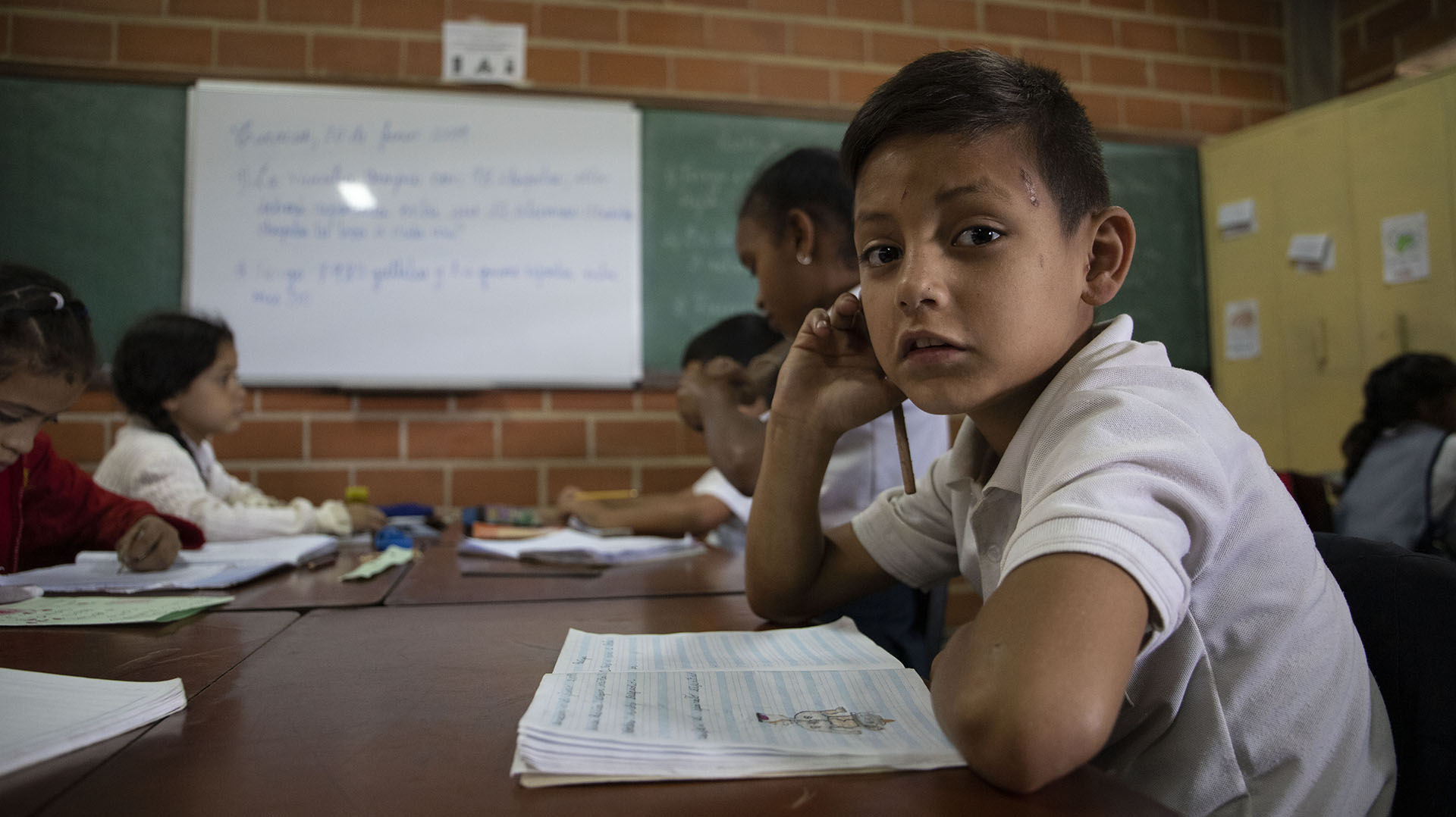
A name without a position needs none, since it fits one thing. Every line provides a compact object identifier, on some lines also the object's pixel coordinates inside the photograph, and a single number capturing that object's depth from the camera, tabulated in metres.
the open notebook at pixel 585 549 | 1.36
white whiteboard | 2.51
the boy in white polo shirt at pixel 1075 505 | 0.48
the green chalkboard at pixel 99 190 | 2.42
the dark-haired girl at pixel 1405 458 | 2.25
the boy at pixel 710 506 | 1.74
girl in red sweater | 1.19
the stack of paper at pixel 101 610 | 0.85
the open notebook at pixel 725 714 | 0.46
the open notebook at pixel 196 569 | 1.06
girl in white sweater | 1.78
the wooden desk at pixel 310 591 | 1.00
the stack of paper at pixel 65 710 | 0.48
